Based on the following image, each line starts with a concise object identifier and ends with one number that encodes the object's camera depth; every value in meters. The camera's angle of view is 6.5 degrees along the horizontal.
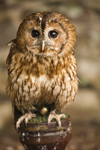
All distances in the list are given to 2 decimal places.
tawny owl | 2.22
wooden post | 2.20
